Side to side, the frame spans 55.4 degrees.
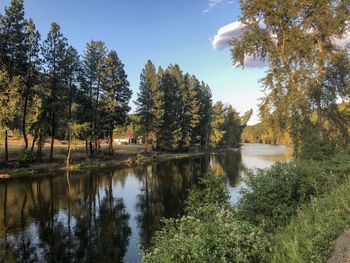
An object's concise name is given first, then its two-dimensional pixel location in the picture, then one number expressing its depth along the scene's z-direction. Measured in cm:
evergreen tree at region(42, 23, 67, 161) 3906
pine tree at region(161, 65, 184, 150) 6256
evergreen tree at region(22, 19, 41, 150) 3606
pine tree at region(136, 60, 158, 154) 5766
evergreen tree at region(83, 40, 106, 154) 4606
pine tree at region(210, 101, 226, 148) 8831
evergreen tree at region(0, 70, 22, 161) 3161
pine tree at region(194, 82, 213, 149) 7794
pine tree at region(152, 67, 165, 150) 5780
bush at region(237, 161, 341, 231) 973
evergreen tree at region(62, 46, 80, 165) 3984
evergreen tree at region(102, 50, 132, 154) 4759
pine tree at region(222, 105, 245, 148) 10780
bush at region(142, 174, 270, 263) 521
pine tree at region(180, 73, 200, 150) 6850
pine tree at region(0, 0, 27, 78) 3384
